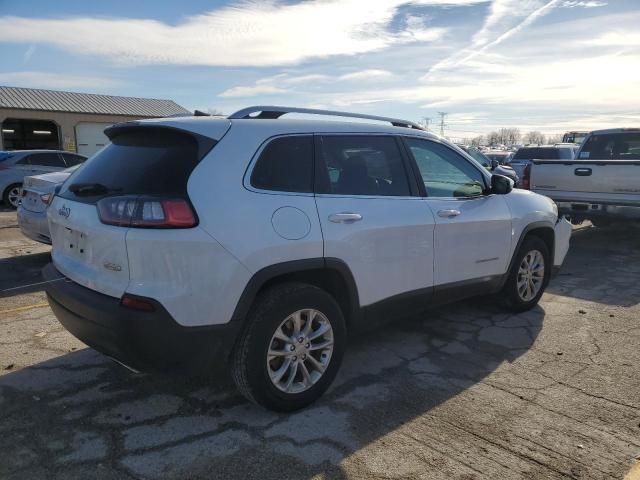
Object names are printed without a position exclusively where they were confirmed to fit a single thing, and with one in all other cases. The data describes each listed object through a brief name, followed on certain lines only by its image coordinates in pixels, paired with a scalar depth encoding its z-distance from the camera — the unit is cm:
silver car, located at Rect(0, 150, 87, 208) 1384
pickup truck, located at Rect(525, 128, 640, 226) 797
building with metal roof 2819
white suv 280
